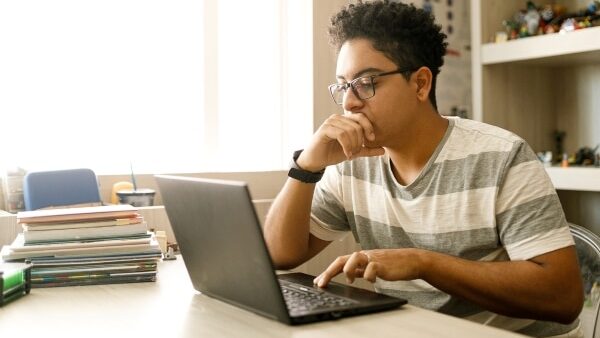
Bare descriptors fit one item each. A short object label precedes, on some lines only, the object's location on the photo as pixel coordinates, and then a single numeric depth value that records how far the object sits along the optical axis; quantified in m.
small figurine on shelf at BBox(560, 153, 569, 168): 2.47
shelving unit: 2.49
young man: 1.31
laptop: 0.99
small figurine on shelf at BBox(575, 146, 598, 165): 2.49
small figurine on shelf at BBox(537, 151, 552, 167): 2.53
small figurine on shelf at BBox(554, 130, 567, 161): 2.88
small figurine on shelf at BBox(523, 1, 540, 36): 2.54
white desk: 0.97
